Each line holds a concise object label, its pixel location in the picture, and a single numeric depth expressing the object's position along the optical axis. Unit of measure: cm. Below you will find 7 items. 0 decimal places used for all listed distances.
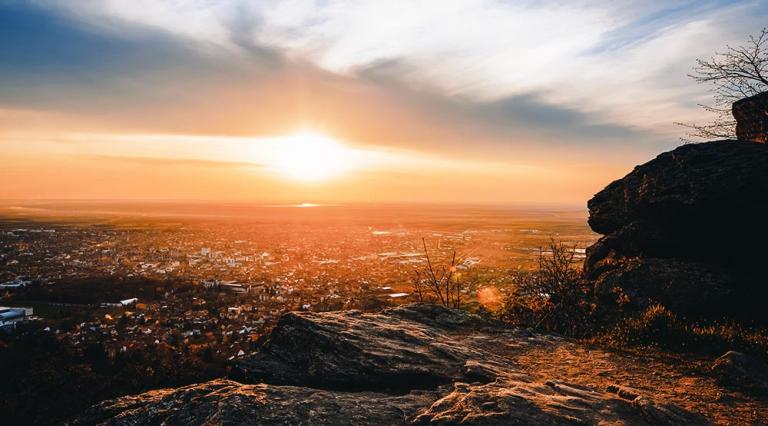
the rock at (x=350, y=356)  652
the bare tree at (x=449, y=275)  1471
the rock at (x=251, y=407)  511
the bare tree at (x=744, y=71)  1370
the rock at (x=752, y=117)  1341
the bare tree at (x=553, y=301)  1231
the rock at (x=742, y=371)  680
